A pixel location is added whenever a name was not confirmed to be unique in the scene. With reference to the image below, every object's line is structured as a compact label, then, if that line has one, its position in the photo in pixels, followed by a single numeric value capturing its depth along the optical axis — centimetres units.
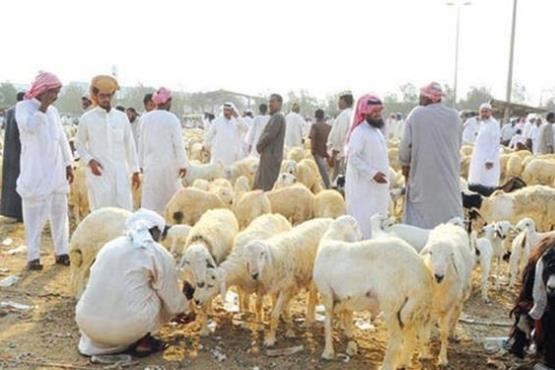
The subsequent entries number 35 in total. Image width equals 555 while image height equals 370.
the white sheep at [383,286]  429
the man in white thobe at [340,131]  1065
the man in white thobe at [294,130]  1755
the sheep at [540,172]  1232
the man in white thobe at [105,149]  663
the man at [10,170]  898
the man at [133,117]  1181
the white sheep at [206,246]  480
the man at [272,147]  909
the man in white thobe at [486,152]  1001
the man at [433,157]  593
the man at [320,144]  1184
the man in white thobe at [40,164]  668
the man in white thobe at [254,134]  1256
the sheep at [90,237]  587
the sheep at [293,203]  830
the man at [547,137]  1739
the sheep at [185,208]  742
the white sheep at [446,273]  451
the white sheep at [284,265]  486
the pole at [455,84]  3553
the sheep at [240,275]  482
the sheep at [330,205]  806
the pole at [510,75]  2388
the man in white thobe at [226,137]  1191
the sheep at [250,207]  750
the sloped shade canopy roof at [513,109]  2453
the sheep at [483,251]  610
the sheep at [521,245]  668
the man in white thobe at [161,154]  761
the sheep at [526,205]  834
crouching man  452
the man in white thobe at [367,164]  582
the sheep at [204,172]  1087
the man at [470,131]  1896
